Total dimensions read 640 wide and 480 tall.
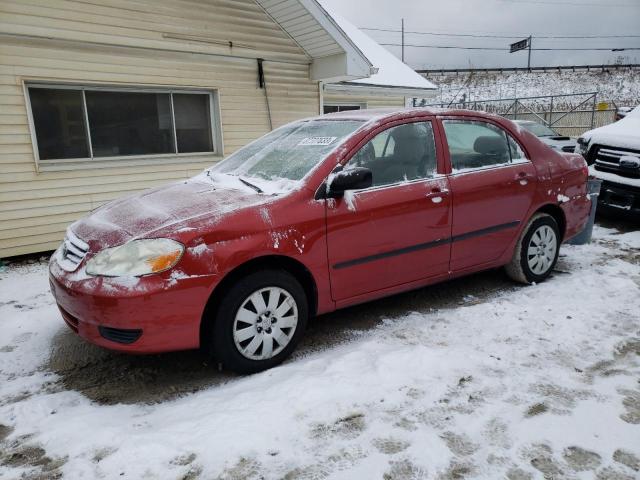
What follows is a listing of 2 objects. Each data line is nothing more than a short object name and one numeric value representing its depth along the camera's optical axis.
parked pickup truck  6.60
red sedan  2.86
